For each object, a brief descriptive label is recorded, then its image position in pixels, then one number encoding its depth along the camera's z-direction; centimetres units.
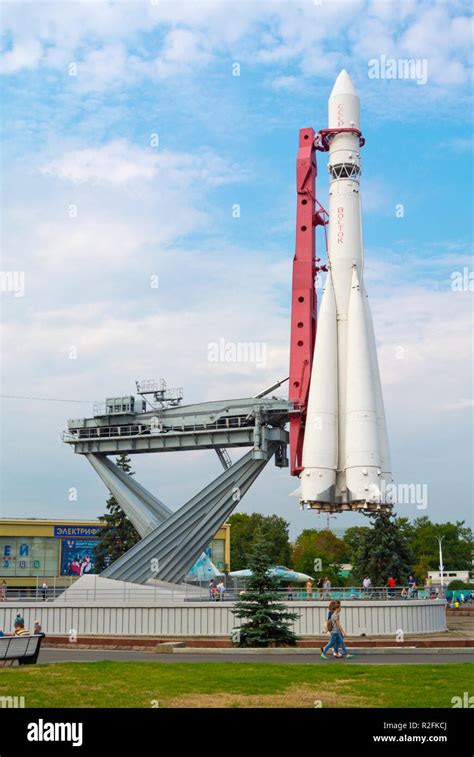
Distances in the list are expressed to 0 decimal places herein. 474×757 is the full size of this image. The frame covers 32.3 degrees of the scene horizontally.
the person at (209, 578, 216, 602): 2986
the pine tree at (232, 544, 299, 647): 1984
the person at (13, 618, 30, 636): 1849
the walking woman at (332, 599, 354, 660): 1661
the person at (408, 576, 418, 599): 3044
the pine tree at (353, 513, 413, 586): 4962
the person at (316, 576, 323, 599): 2952
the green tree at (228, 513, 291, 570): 8731
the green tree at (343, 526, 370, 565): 8910
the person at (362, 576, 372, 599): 2958
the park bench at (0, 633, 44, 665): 1572
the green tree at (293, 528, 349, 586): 8357
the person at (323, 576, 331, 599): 2966
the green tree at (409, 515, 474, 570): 9288
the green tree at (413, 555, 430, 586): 7594
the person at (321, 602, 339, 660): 1652
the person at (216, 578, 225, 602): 2984
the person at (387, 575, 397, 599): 2992
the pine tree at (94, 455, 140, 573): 5456
